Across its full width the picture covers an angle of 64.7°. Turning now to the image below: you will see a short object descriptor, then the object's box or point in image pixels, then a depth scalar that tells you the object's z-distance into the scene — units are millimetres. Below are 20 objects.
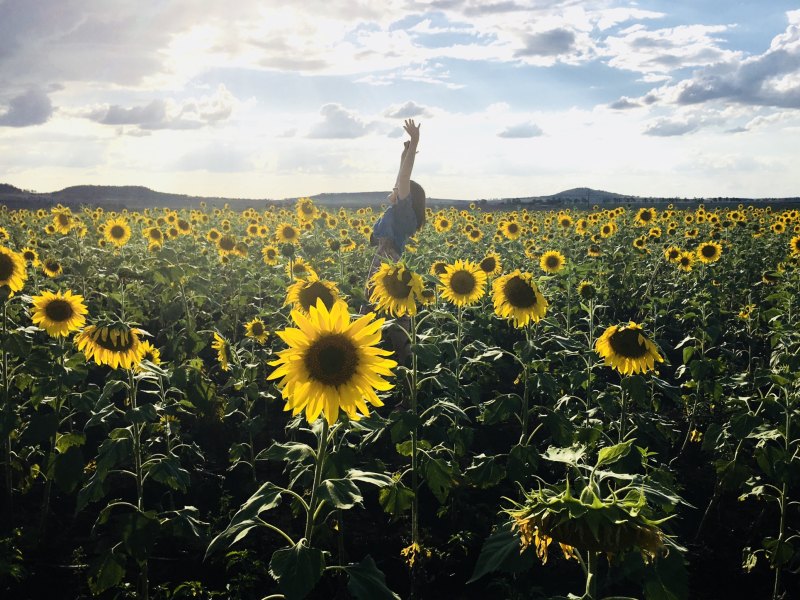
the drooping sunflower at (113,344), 3793
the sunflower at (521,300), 5484
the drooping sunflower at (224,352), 5742
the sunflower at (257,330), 6613
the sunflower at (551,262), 9391
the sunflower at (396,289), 4547
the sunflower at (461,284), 6082
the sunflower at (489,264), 8070
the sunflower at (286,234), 12312
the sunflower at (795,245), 11961
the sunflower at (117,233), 11883
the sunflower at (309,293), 4754
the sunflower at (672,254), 11484
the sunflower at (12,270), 5082
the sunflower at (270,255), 11594
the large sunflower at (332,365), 2721
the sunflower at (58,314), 4950
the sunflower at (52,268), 8789
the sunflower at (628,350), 4582
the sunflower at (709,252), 11609
